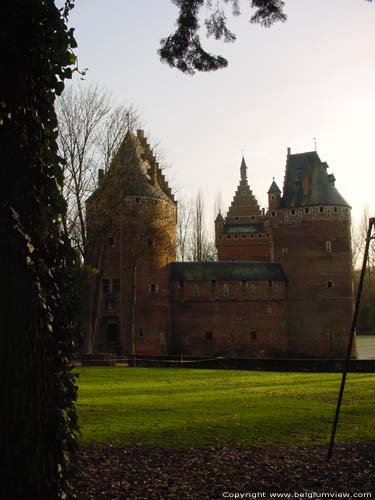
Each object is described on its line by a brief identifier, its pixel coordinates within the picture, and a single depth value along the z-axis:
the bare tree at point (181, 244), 58.12
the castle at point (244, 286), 37.06
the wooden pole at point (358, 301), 7.56
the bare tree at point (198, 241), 60.38
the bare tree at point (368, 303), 69.38
